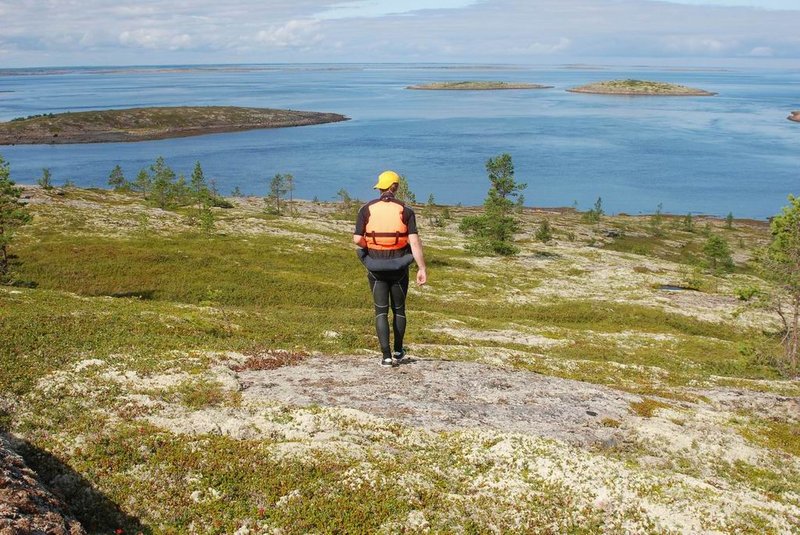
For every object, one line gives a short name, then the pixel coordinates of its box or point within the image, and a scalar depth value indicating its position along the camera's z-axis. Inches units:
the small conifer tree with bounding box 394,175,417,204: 5226.9
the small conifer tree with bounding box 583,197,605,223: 5868.1
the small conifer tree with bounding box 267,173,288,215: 5578.3
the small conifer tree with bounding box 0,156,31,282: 1720.0
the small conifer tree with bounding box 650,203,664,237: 5920.3
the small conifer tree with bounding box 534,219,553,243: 4889.3
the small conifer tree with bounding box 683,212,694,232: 6059.6
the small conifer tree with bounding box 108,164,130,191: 6063.0
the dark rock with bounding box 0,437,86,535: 305.4
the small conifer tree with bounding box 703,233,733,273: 3969.0
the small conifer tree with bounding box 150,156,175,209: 4484.7
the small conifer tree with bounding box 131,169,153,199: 5556.1
